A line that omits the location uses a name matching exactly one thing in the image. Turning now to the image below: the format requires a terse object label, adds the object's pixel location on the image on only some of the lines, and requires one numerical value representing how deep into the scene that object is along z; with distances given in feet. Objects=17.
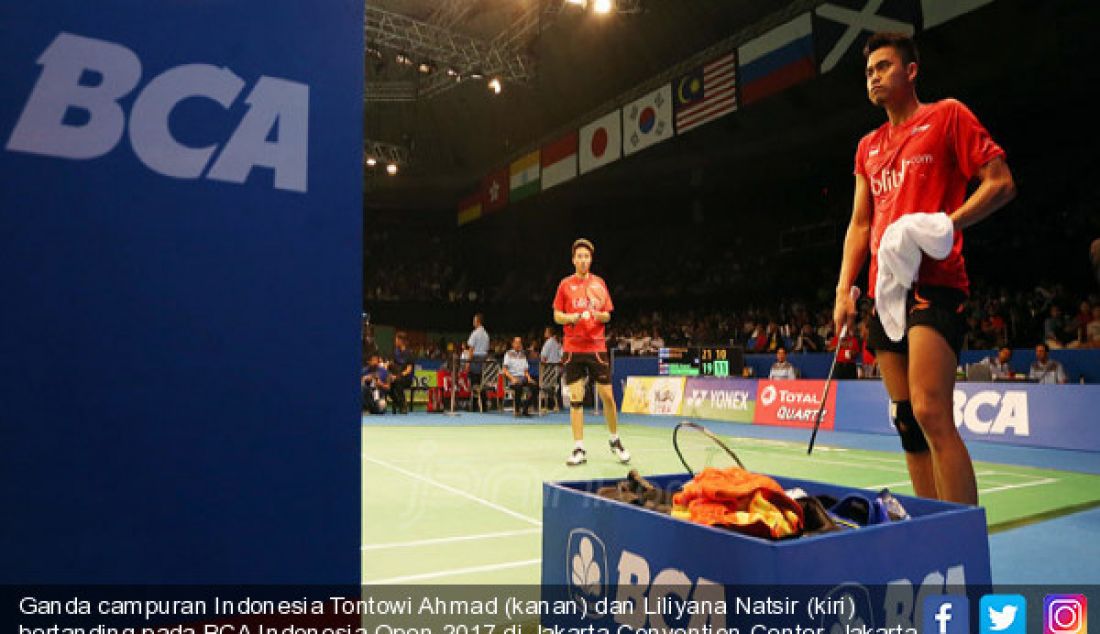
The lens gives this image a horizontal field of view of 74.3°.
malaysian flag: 43.57
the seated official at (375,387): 48.60
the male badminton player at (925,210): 8.35
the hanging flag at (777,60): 38.47
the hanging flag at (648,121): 49.24
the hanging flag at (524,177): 67.21
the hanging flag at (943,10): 31.14
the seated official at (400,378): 51.16
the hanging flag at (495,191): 73.36
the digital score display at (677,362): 46.42
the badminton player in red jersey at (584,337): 22.12
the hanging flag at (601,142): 54.90
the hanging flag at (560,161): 60.80
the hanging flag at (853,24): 33.17
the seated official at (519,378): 48.96
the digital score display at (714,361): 44.34
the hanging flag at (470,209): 79.87
